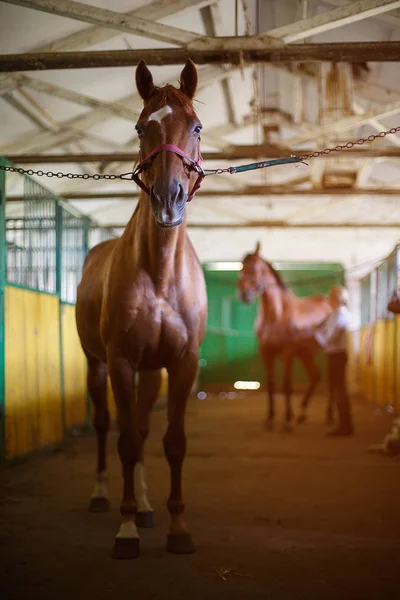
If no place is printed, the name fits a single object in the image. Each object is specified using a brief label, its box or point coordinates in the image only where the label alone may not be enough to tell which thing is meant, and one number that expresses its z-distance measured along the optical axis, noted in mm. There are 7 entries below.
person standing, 7617
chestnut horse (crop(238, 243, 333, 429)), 8852
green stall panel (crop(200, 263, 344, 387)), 15203
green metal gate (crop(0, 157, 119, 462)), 5328
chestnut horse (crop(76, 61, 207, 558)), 2969
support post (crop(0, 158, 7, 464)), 5172
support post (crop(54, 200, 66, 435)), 6820
